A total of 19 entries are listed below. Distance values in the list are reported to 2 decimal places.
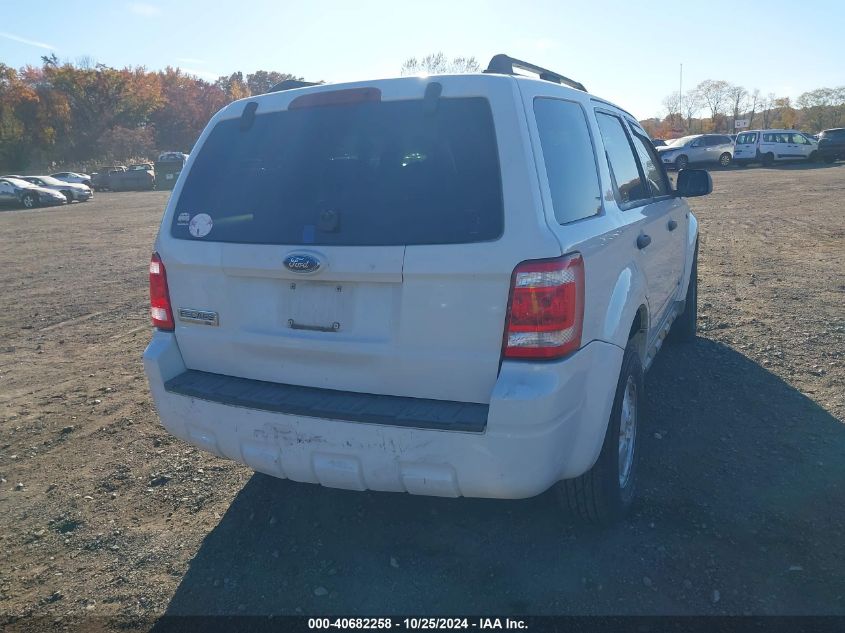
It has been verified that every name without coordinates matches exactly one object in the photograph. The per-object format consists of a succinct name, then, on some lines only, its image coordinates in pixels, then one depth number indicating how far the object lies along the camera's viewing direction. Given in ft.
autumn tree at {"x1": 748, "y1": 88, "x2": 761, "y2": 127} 288.92
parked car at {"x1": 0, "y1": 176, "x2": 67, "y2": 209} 105.99
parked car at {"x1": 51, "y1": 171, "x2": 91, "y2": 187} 139.49
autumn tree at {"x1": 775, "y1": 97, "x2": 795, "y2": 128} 258.78
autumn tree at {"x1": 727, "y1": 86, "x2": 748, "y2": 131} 285.43
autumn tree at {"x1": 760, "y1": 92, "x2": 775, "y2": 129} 285.82
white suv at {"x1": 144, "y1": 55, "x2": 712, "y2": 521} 8.24
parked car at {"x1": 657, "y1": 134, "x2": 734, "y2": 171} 113.80
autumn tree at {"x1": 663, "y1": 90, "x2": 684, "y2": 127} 279.49
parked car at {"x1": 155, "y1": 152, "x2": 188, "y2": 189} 139.54
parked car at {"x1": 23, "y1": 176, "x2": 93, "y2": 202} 112.06
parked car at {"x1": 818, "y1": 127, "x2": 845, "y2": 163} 106.01
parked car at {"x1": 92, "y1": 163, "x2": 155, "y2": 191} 140.56
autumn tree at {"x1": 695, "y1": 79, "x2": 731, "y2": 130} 285.02
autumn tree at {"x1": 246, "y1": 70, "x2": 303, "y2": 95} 315.17
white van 109.70
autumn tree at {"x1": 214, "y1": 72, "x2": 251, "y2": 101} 274.18
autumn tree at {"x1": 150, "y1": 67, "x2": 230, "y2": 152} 246.06
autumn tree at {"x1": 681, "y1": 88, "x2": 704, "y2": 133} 286.66
